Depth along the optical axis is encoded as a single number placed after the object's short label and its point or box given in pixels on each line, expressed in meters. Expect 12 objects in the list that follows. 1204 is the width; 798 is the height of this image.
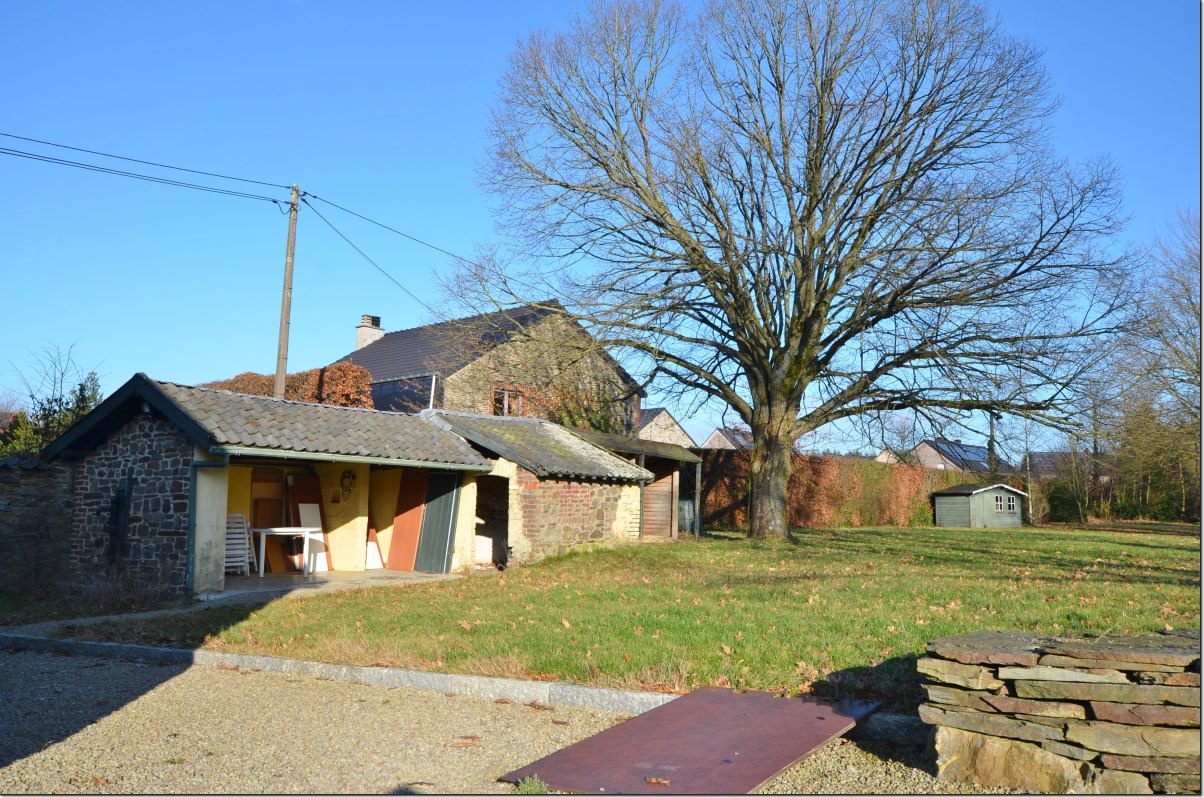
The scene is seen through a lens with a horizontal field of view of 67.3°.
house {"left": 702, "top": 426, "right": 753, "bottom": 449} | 57.38
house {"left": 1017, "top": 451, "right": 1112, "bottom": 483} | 39.39
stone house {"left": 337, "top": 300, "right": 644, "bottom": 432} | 20.05
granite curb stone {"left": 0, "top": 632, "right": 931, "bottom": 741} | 5.83
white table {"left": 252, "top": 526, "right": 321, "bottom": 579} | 15.15
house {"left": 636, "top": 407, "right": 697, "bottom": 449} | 40.41
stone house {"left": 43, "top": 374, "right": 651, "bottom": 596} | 13.66
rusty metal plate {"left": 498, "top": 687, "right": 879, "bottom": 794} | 4.82
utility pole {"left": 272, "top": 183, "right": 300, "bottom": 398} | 19.72
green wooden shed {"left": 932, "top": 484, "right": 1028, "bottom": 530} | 37.00
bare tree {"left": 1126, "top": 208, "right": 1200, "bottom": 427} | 25.91
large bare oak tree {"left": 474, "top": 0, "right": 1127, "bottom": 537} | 18.38
